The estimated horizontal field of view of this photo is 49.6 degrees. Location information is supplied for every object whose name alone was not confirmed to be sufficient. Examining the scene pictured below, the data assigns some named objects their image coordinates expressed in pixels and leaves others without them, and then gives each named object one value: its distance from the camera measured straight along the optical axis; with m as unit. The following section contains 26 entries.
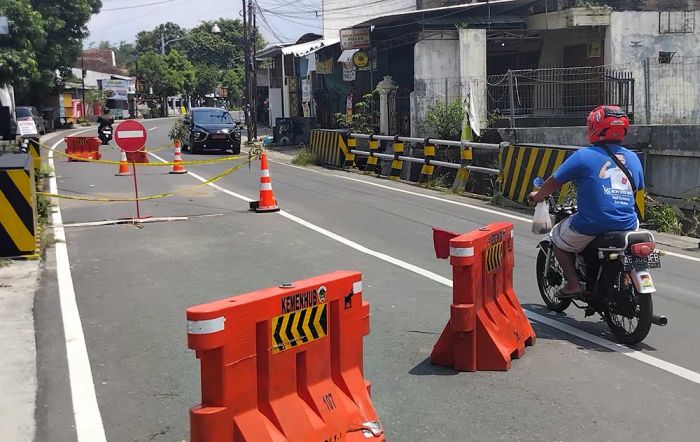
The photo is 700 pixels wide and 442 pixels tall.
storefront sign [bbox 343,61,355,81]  32.44
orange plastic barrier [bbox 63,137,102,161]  26.30
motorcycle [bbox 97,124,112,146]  34.56
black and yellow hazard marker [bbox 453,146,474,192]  16.78
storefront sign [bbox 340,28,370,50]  27.91
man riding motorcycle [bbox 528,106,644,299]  6.12
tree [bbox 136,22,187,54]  117.81
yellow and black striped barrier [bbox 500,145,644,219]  13.43
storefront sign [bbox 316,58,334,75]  35.56
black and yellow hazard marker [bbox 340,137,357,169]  22.72
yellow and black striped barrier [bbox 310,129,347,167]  23.25
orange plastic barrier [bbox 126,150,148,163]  23.69
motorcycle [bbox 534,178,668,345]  5.84
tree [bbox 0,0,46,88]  38.31
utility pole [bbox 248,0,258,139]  38.66
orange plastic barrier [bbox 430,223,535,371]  5.39
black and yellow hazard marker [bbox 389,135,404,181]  19.92
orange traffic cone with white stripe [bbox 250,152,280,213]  13.50
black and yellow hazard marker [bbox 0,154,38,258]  9.67
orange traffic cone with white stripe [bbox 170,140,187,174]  21.11
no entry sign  13.49
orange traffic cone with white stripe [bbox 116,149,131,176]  20.67
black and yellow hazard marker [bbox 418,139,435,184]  18.31
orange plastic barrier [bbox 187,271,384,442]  3.45
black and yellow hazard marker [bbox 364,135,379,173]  21.36
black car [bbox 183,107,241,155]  29.06
